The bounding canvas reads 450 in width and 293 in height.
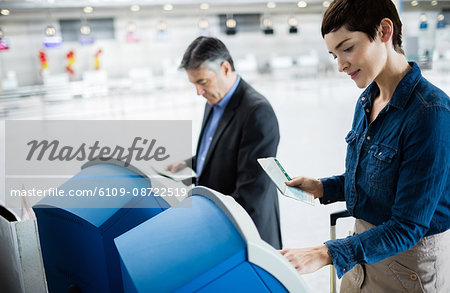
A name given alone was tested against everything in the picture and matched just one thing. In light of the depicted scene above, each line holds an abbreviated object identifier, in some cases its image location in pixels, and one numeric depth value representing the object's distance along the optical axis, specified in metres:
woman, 0.94
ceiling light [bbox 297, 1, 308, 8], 16.28
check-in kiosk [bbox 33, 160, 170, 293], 0.90
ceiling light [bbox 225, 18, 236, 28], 14.95
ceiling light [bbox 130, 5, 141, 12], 14.82
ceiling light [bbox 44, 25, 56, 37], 11.89
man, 1.69
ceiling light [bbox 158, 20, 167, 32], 14.71
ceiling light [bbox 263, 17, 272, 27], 15.31
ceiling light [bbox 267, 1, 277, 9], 16.06
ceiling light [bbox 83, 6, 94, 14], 14.02
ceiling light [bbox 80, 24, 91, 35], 13.66
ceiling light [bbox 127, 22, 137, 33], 14.55
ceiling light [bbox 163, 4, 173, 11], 15.20
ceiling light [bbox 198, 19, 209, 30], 14.58
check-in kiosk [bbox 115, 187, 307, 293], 0.62
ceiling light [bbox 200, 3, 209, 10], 15.16
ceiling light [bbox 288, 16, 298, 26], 15.55
